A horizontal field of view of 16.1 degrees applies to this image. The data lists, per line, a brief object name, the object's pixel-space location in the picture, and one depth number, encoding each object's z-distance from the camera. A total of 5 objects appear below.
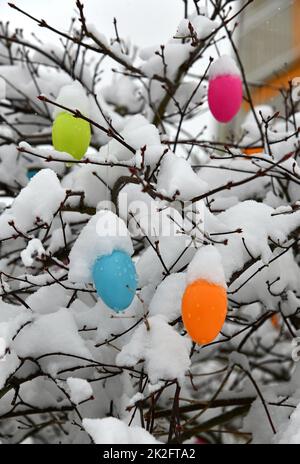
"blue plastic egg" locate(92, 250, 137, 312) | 1.07
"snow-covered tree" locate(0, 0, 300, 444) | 1.08
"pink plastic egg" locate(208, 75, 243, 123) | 1.34
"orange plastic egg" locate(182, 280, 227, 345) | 1.03
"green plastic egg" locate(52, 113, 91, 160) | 1.22
